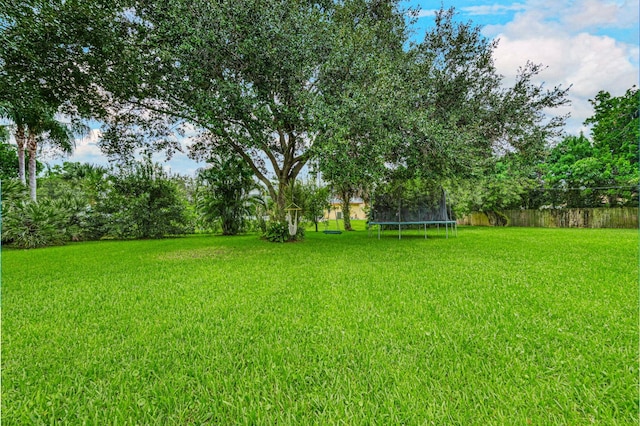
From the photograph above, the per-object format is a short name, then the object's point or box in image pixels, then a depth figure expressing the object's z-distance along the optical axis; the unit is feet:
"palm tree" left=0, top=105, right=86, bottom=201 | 35.98
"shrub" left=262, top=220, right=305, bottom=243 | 29.60
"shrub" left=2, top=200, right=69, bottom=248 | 29.43
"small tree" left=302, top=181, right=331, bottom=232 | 37.52
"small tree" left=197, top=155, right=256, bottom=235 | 40.27
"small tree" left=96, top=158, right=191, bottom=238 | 36.99
